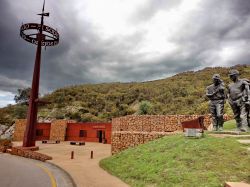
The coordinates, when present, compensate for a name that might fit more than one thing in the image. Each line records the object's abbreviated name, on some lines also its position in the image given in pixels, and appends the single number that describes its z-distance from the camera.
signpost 17.60
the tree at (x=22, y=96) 50.57
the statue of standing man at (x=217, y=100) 9.41
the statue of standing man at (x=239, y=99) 8.88
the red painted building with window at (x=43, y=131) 28.52
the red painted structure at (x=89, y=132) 25.47
